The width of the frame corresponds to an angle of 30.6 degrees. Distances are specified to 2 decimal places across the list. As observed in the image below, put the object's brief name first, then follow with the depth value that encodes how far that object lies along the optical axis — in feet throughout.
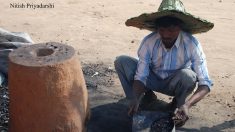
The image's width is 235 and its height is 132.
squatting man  12.82
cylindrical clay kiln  11.05
